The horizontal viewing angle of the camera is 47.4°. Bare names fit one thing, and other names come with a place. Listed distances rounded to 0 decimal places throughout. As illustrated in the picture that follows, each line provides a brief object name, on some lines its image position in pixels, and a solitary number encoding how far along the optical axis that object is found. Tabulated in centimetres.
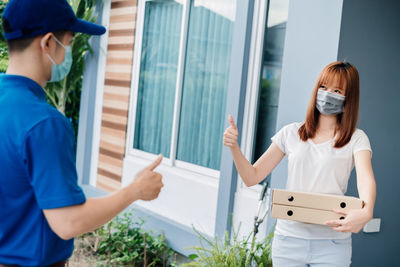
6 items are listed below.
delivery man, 124
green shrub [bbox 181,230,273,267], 309
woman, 212
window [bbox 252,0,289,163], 391
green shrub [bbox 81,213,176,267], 437
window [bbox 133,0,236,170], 450
